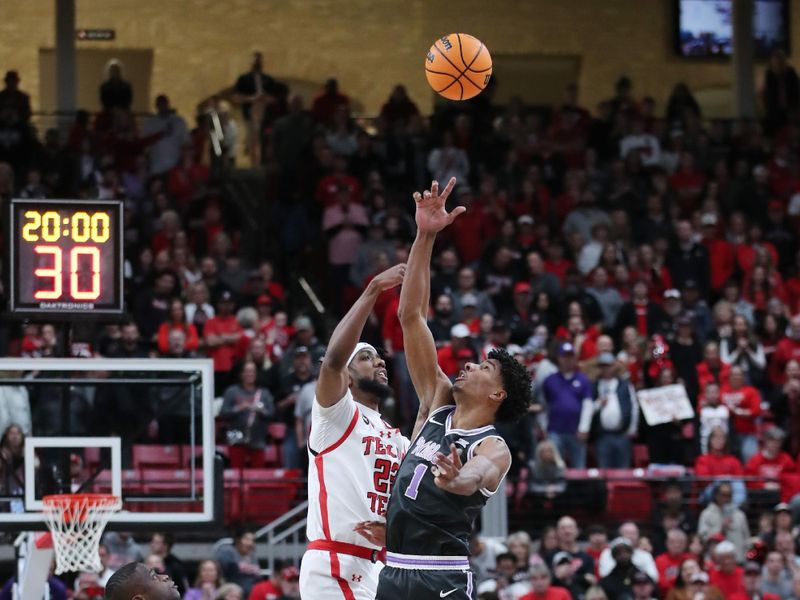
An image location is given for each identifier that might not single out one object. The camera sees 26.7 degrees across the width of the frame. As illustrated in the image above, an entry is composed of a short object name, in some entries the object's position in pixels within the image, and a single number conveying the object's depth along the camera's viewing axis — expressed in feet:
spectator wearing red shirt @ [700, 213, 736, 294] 69.56
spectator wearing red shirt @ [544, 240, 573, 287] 66.85
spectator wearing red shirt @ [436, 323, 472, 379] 56.95
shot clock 37.27
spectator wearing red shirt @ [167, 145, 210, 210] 70.33
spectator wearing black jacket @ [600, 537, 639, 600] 51.24
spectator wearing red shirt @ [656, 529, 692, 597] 53.42
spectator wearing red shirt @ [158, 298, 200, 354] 57.98
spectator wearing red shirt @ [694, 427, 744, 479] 58.54
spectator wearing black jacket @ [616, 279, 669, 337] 63.87
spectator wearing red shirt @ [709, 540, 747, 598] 53.11
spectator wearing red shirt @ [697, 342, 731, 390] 61.36
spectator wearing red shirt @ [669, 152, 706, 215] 75.08
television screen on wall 94.68
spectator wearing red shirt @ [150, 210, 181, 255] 65.41
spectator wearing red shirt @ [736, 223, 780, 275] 69.82
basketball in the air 36.14
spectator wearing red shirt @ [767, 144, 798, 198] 76.74
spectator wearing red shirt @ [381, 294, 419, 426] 59.06
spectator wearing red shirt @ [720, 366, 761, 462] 59.82
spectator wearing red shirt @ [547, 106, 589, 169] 75.92
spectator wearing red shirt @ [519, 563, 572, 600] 49.85
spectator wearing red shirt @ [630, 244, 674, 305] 67.41
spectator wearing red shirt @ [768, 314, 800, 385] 63.16
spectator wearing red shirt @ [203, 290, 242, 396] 58.95
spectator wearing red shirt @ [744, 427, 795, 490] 58.65
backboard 37.65
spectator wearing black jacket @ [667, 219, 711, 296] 68.85
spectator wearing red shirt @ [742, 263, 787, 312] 67.92
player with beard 29.48
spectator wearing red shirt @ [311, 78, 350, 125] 77.05
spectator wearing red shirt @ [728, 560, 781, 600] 52.80
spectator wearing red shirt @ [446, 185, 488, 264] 68.85
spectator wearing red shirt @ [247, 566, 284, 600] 50.08
